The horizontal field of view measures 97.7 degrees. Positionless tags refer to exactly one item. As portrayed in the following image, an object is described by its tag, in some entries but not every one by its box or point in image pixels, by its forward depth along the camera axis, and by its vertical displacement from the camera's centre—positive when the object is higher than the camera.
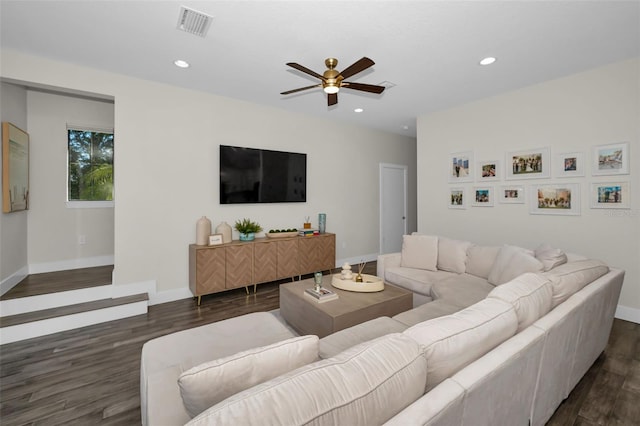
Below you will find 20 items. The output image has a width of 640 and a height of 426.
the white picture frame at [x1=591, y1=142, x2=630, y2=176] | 3.07 +0.57
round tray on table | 2.57 -0.70
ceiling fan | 2.21 +1.15
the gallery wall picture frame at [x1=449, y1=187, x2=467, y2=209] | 4.46 +0.20
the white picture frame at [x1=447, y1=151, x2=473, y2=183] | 4.38 +0.70
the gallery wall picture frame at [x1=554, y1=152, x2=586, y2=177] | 3.36 +0.56
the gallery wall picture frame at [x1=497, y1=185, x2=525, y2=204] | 3.87 +0.23
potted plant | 4.04 -0.26
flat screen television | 4.12 +0.56
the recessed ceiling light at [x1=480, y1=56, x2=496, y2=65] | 2.95 +1.61
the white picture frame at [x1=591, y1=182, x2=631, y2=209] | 3.08 +0.17
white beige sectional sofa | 0.77 -0.56
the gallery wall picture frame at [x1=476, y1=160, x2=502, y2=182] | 4.09 +0.59
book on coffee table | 2.37 -0.73
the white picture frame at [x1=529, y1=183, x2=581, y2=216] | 3.42 +0.15
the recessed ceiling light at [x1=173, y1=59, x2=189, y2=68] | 3.02 +1.63
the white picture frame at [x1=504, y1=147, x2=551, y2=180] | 3.63 +0.63
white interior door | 6.16 +0.10
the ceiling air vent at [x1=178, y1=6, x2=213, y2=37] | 2.23 +1.58
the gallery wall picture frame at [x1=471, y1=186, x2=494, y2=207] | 4.17 +0.21
